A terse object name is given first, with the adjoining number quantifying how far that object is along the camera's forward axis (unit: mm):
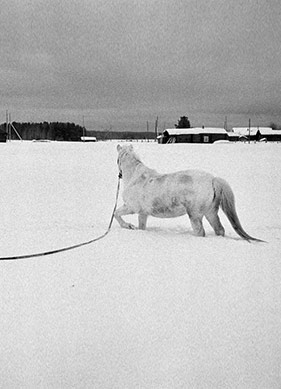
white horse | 3586
